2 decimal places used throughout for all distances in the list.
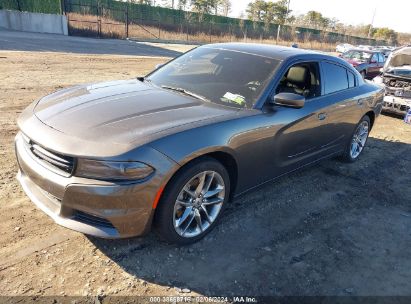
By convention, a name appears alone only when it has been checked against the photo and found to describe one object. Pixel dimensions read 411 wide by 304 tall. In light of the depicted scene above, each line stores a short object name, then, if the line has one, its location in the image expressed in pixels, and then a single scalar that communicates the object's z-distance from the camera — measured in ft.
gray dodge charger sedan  8.56
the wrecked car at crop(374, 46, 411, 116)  28.96
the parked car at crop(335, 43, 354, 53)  134.30
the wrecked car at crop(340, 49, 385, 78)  50.16
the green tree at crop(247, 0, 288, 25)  199.52
